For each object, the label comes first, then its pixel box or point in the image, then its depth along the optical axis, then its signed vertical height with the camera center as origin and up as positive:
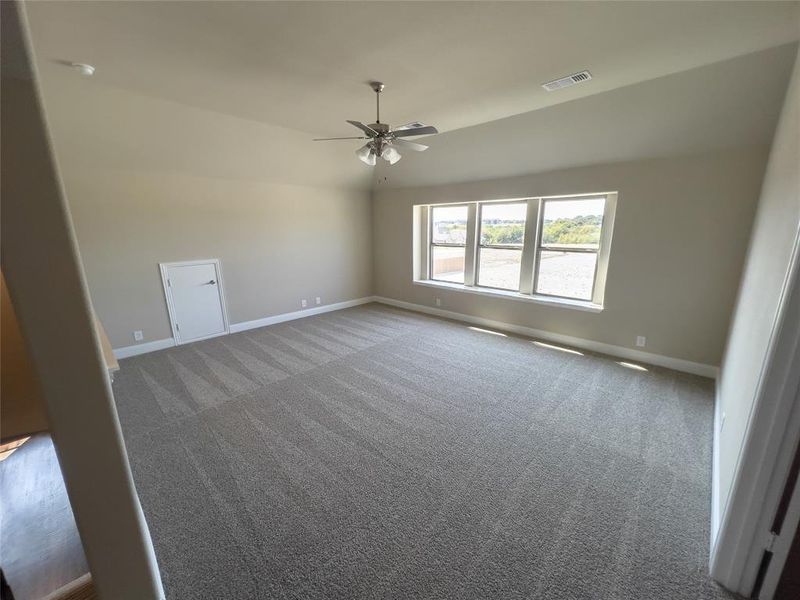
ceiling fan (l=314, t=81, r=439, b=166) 2.66 +0.86
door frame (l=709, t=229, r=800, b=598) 1.29 -0.96
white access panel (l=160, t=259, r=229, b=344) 4.50 -0.94
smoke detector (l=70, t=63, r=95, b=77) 2.41 +1.29
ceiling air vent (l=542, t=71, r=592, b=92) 2.60 +1.30
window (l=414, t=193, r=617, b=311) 4.32 -0.20
